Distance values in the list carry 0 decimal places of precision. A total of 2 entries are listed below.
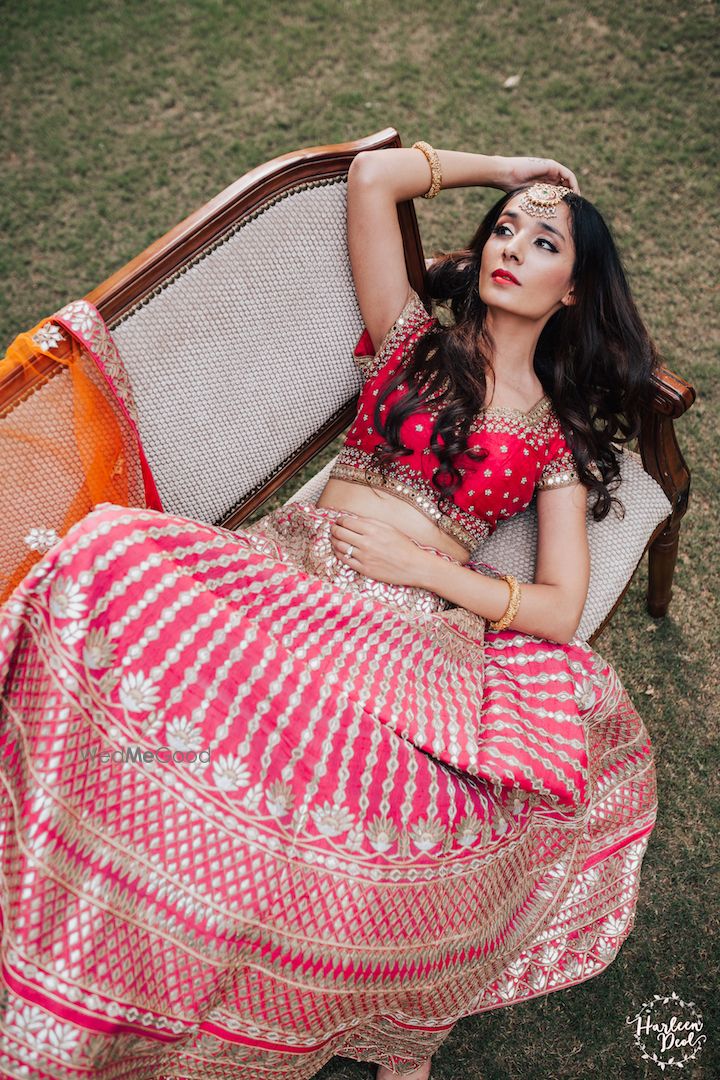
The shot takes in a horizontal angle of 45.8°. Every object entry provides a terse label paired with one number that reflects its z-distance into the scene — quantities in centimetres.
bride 132
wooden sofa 186
